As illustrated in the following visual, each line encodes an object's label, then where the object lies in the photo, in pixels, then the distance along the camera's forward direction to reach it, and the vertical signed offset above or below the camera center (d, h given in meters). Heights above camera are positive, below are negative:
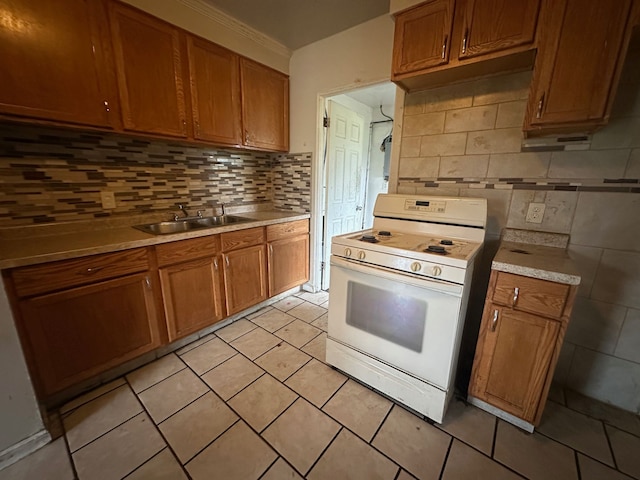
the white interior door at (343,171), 2.69 +0.15
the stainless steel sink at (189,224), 2.04 -0.38
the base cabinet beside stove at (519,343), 1.16 -0.74
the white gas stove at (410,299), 1.22 -0.59
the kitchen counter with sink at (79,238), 1.22 -0.36
